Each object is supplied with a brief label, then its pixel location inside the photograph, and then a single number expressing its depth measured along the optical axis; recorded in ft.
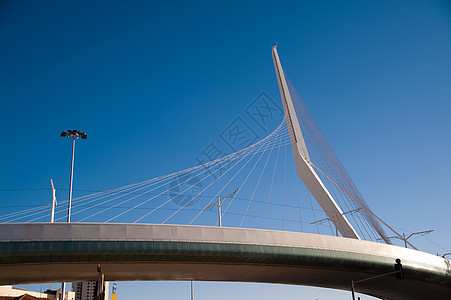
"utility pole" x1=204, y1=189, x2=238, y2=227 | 130.00
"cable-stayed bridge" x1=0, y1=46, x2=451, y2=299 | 85.15
